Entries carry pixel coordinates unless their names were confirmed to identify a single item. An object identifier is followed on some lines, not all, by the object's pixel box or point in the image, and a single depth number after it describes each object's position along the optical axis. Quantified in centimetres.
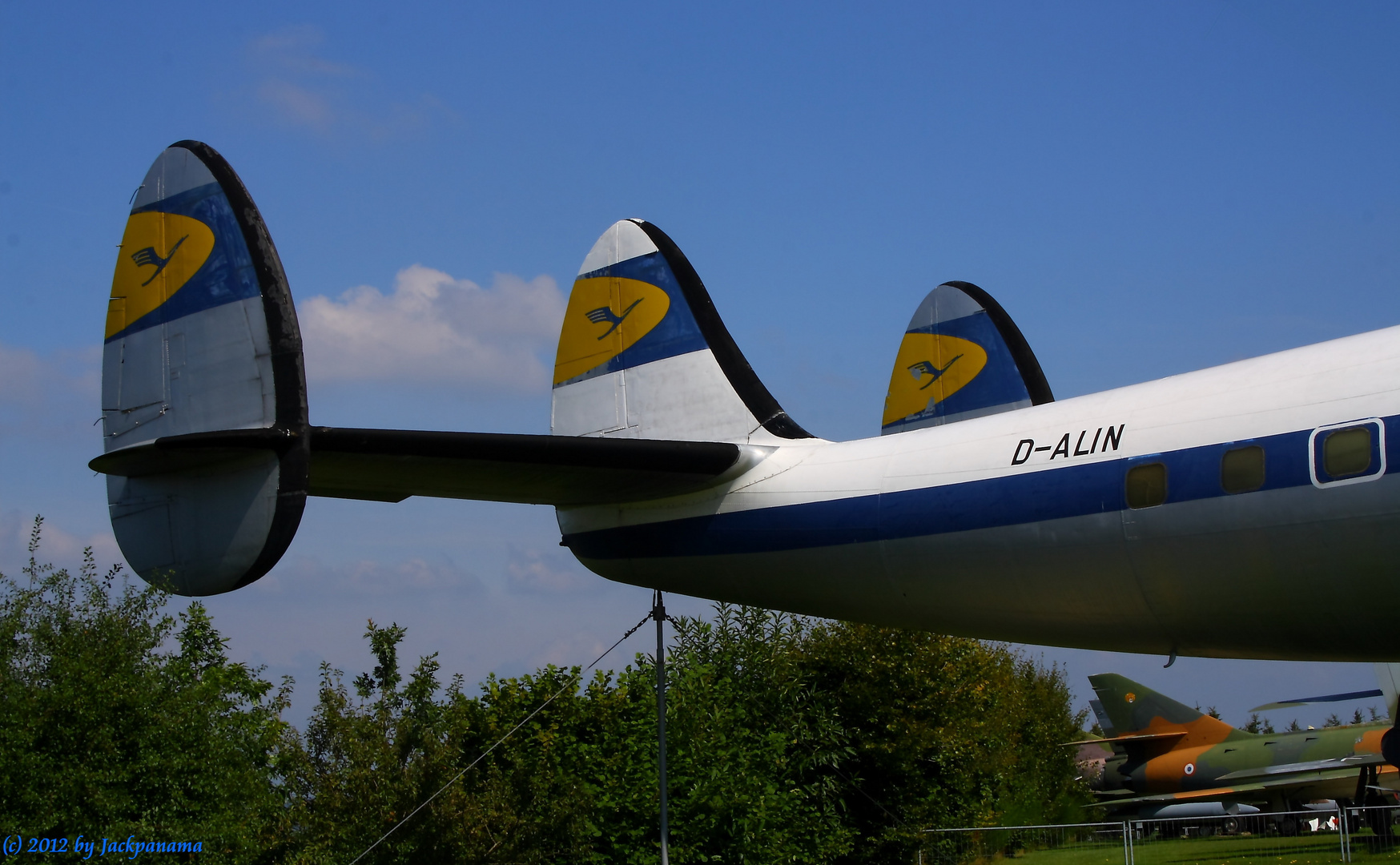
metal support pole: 1268
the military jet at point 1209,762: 3678
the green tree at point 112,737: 1400
